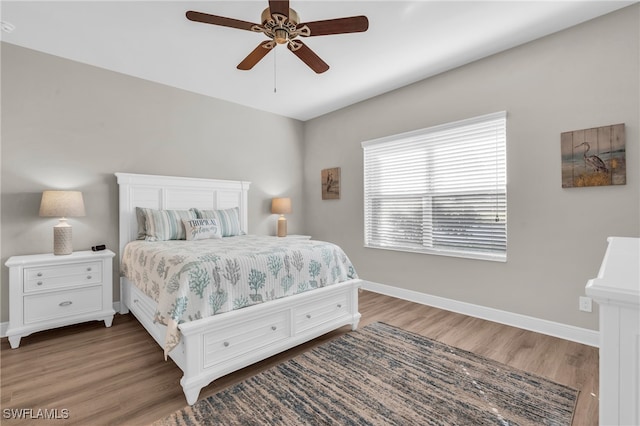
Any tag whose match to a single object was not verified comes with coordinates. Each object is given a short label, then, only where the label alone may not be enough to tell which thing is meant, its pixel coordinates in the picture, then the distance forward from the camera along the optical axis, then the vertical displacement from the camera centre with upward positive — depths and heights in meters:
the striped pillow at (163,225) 3.14 -0.10
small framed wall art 4.55 +0.50
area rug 1.63 -1.11
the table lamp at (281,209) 4.50 +0.09
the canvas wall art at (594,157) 2.29 +0.46
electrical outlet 2.44 -0.76
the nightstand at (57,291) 2.46 -0.66
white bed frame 1.81 -0.79
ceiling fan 1.82 +1.24
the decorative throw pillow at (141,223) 3.27 -0.08
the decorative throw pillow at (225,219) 3.52 -0.05
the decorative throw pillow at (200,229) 3.18 -0.15
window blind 2.97 +0.28
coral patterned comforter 1.82 -0.42
